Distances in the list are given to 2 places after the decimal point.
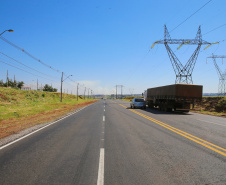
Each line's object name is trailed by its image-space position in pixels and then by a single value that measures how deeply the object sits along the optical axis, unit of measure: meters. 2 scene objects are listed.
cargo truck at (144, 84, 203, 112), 18.17
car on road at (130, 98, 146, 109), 25.48
